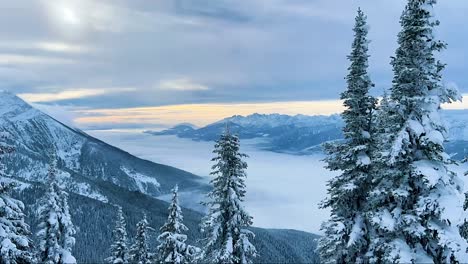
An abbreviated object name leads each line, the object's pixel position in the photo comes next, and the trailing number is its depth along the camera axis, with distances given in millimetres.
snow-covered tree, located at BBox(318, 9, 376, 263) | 20250
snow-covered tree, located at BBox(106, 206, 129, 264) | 44250
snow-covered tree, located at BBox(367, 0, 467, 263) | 14602
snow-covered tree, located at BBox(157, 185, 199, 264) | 34000
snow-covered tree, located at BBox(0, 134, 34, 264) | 19266
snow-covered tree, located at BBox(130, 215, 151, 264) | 42844
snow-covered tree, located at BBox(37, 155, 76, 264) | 30203
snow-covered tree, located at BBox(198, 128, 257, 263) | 25812
